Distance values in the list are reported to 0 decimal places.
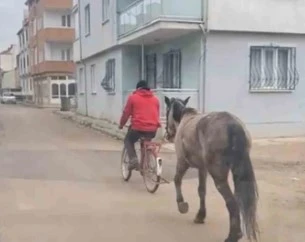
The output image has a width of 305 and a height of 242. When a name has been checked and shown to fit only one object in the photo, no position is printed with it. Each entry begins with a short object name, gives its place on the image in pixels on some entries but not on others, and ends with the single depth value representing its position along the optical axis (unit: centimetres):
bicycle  890
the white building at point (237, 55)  1741
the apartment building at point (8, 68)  9912
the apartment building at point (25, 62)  7006
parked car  6659
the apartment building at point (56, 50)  5466
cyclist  946
